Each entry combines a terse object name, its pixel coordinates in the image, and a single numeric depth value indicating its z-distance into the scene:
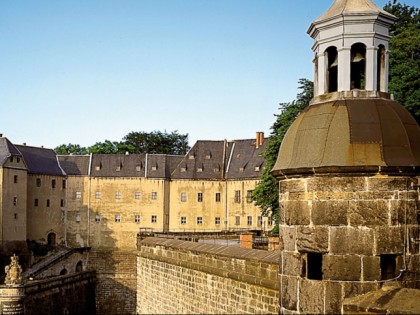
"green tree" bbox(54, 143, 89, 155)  86.06
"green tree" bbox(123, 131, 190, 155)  85.56
